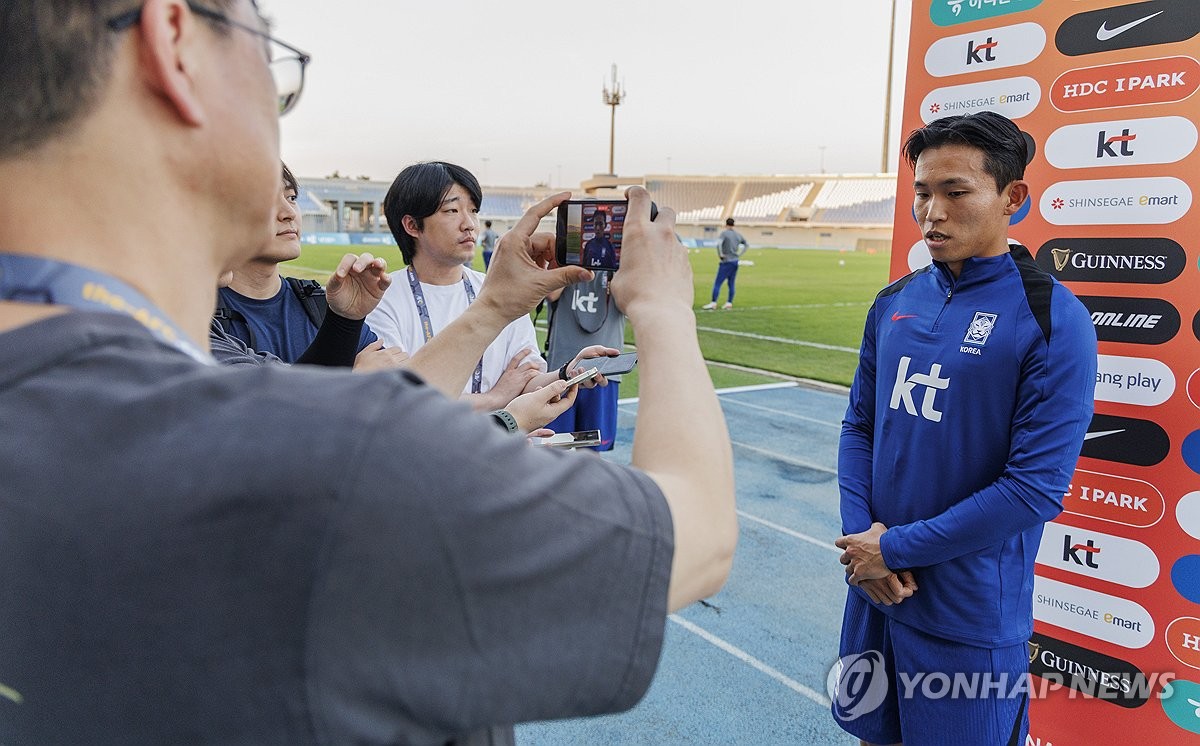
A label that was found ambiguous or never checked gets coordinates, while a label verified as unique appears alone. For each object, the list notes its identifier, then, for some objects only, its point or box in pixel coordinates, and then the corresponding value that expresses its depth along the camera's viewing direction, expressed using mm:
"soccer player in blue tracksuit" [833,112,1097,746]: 2279
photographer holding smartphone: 622
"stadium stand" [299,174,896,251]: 67500
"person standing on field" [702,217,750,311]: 18516
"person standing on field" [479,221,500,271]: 23238
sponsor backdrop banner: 2779
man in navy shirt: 2924
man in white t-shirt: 3537
